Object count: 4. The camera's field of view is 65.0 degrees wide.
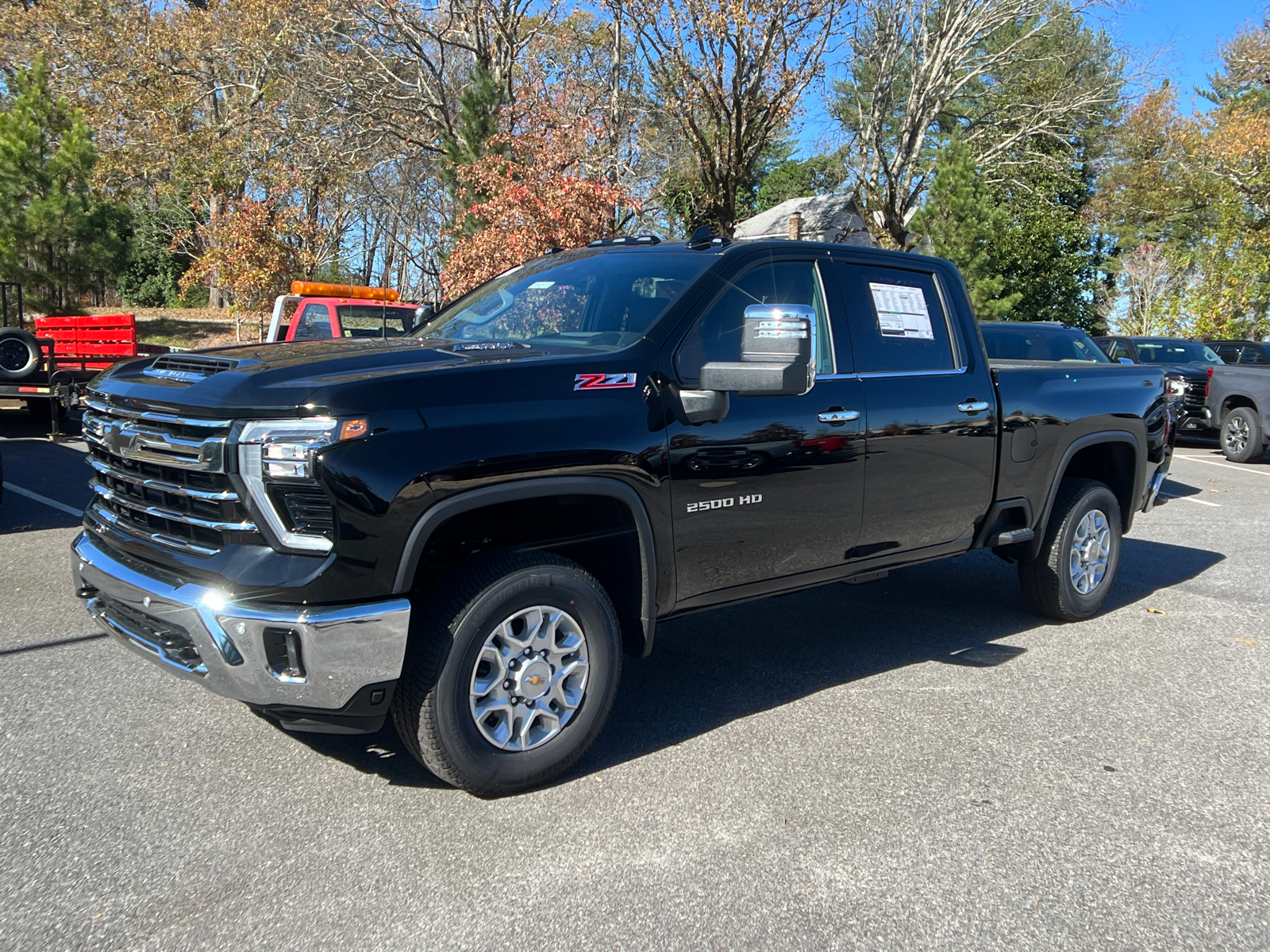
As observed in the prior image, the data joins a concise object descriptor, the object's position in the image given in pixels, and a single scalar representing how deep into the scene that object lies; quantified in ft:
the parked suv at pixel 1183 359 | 50.93
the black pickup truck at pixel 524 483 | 10.10
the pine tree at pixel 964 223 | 80.18
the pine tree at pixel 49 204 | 81.05
